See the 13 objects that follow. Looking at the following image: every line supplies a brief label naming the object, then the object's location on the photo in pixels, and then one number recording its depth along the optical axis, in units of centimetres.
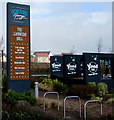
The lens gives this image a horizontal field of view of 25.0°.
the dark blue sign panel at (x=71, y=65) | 1697
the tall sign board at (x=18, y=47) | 1259
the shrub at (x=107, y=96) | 1264
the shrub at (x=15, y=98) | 870
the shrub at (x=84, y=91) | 1277
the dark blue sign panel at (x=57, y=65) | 2019
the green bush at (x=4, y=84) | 1368
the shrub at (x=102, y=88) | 1346
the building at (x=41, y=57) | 8831
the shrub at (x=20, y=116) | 693
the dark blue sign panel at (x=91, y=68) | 1506
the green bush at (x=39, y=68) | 4172
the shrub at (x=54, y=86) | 1496
